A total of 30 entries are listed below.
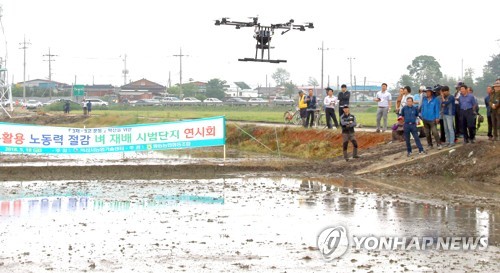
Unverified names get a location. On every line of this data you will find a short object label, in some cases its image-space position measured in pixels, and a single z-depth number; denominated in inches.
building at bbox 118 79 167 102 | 5295.3
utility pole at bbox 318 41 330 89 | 3526.1
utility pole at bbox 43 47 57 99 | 4827.8
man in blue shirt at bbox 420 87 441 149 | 877.2
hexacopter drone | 1021.2
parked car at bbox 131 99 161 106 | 3849.9
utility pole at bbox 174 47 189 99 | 4544.3
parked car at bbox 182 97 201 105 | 3767.5
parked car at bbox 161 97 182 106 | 3705.7
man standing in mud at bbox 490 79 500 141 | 829.2
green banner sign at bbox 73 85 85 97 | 3708.2
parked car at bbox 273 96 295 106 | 3752.2
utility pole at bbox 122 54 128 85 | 6051.2
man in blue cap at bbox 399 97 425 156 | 888.9
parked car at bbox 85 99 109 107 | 3883.4
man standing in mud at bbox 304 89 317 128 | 1258.6
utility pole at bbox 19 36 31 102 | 4176.2
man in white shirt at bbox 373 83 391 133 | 1072.2
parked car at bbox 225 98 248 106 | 3717.0
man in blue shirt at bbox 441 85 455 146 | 861.8
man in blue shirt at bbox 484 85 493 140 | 843.6
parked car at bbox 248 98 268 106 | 3826.8
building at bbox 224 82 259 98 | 5555.1
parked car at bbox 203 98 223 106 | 3747.5
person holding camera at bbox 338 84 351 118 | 1078.2
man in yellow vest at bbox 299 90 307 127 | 1286.9
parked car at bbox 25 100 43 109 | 3827.3
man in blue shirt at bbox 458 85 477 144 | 845.8
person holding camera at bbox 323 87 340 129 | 1155.6
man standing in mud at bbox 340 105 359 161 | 944.3
